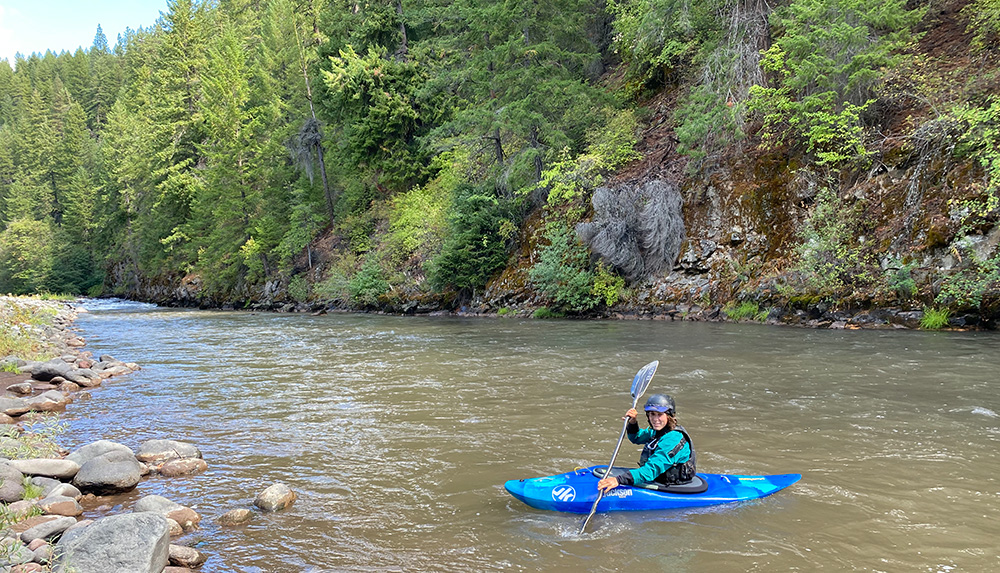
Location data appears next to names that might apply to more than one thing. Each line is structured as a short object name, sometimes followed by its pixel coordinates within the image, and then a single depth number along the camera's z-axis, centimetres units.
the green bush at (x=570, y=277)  1636
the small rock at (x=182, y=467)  550
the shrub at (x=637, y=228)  1563
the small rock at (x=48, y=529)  379
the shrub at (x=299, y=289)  2641
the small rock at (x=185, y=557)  374
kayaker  461
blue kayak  448
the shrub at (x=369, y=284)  2247
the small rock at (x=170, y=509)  434
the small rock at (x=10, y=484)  443
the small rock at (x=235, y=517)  442
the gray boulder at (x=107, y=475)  499
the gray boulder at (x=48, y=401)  775
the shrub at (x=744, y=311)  1384
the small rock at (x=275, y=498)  467
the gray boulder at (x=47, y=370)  947
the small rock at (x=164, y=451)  574
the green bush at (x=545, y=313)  1750
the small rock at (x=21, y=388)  861
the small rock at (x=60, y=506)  444
